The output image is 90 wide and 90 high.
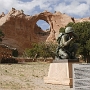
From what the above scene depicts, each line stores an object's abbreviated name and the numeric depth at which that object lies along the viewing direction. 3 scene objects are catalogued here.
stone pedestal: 10.89
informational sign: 4.99
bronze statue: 11.67
